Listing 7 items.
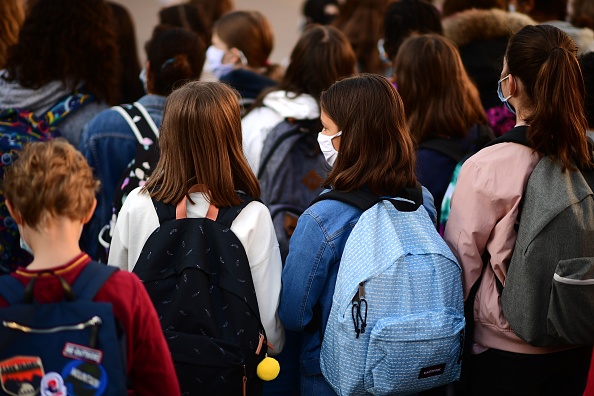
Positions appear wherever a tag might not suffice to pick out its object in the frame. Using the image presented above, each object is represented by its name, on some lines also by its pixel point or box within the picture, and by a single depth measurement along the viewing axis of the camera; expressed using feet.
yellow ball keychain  17.15
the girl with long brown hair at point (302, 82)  26.89
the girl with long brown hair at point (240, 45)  32.22
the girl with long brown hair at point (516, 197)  17.94
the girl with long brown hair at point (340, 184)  18.01
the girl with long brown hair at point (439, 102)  24.18
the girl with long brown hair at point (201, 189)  17.97
